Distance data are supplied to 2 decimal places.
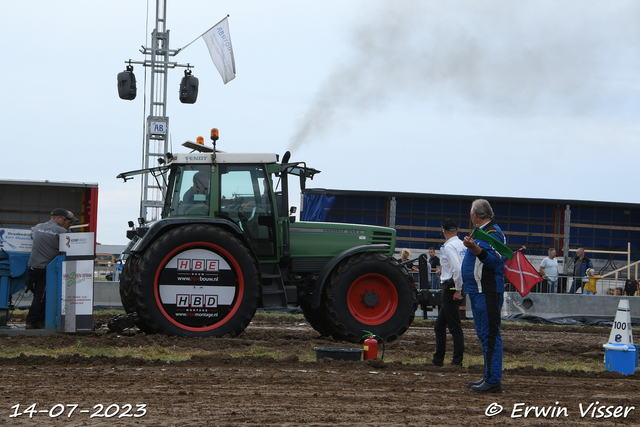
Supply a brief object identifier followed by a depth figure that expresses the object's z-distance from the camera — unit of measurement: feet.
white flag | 126.31
